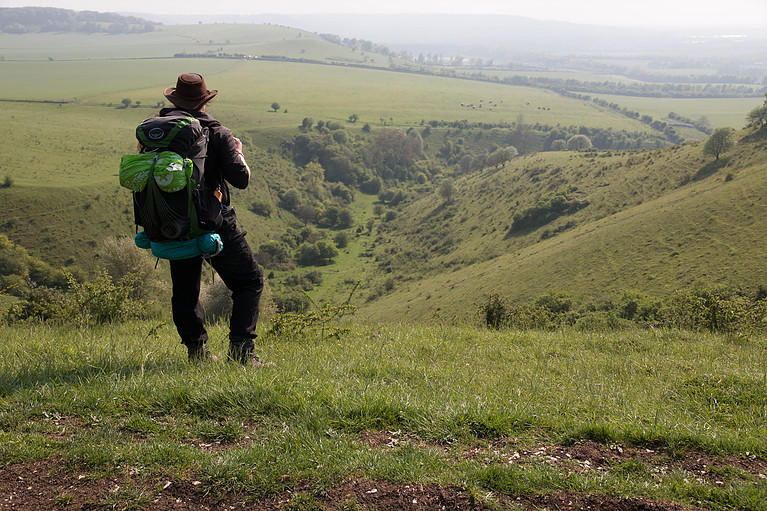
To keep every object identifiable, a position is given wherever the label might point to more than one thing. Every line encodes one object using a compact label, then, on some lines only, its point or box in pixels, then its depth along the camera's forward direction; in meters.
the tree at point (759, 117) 67.06
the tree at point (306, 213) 126.31
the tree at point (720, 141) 64.94
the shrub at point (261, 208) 115.75
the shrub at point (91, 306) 7.22
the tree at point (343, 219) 127.81
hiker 4.76
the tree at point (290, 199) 127.36
